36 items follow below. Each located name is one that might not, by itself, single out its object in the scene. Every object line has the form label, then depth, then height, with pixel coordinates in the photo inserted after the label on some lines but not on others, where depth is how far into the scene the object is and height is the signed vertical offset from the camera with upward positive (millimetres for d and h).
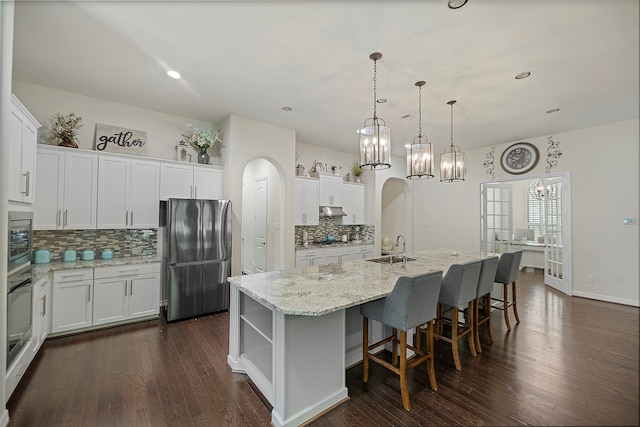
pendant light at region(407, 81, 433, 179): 3266 +705
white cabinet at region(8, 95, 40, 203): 2225 +553
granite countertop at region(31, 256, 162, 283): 2713 -547
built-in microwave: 2119 -192
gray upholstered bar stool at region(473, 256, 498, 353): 2744 -639
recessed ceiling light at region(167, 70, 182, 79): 2941 +1540
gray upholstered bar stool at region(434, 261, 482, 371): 2432 -633
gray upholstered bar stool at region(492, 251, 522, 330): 3264 -599
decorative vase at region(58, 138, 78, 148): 3258 +869
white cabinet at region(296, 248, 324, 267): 5026 -729
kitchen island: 1818 -868
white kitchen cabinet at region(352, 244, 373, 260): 5984 -730
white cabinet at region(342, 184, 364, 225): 6105 +328
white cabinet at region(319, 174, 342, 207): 5637 +581
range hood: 5785 +148
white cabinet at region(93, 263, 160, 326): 3221 -922
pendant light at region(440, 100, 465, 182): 3520 +689
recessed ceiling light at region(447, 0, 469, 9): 1932 +1518
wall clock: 4688 +1085
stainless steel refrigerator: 3566 -526
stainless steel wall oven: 2012 -547
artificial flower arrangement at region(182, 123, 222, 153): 4125 +1178
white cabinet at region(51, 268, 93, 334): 2980 -923
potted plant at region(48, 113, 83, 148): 3289 +1045
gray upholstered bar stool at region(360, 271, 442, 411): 1987 -706
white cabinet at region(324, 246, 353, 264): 5468 -734
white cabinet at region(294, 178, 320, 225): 5223 +314
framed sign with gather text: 3627 +1038
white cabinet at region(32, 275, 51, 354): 2586 -948
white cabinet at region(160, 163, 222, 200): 3820 +514
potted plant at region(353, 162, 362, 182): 6409 +1074
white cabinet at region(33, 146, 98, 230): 3068 +315
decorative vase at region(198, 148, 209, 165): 4195 +911
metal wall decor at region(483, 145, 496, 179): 5562 +1130
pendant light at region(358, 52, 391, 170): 2705 +722
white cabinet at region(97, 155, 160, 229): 3426 +313
